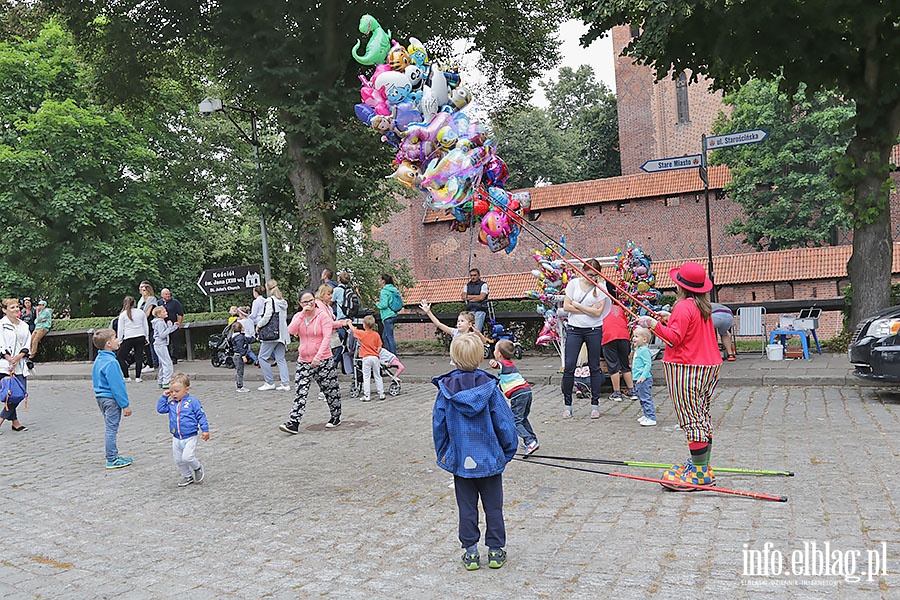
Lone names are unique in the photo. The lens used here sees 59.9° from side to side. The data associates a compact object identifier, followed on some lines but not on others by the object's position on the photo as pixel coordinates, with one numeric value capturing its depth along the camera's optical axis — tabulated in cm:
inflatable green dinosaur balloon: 906
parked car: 993
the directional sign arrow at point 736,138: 1302
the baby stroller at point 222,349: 1814
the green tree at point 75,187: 2762
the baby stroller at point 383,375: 1295
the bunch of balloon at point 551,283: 1197
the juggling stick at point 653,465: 648
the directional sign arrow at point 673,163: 1388
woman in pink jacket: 976
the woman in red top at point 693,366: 621
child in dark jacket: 1467
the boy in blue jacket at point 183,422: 742
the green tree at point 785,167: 3559
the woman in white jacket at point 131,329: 1528
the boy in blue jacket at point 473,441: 488
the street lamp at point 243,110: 1948
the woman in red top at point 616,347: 1022
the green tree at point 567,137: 5706
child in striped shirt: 765
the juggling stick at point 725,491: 581
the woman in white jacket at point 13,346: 1130
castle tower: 5534
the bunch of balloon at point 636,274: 1190
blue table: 1445
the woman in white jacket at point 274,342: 1354
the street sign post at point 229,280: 1983
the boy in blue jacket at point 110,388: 843
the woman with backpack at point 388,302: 1448
